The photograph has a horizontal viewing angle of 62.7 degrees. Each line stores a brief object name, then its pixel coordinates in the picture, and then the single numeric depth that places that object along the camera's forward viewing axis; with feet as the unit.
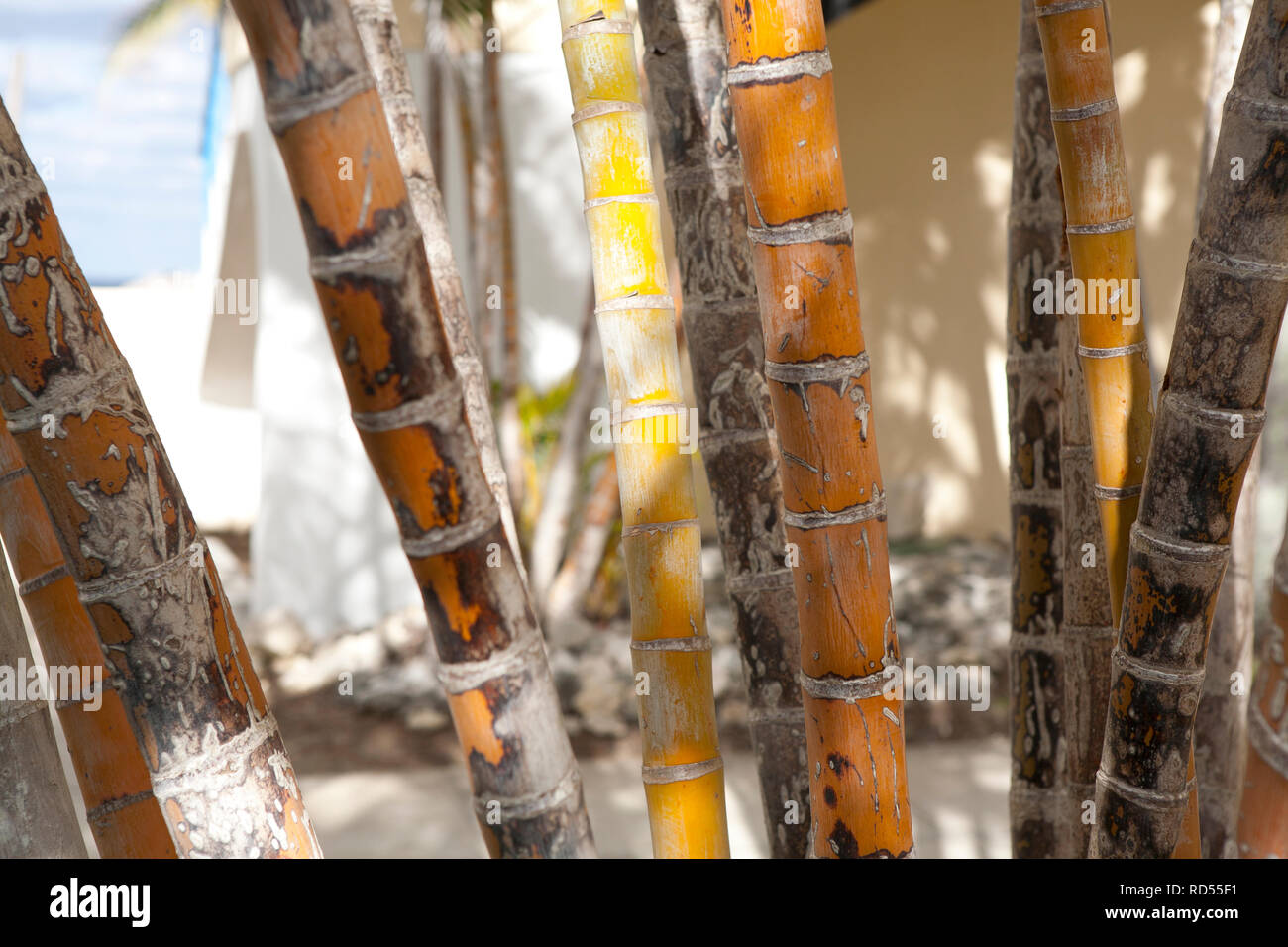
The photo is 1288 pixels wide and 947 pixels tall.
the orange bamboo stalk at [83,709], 3.87
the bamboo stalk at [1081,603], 4.25
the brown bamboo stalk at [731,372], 4.26
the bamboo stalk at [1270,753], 3.97
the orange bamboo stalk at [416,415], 2.65
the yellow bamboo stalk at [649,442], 4.10
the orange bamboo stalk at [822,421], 3.08
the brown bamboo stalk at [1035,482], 4.60
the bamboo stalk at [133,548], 2.72
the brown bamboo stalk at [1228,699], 4.95
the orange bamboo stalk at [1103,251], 3.70
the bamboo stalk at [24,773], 3.57
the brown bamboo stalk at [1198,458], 3.05
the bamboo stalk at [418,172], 4.11
